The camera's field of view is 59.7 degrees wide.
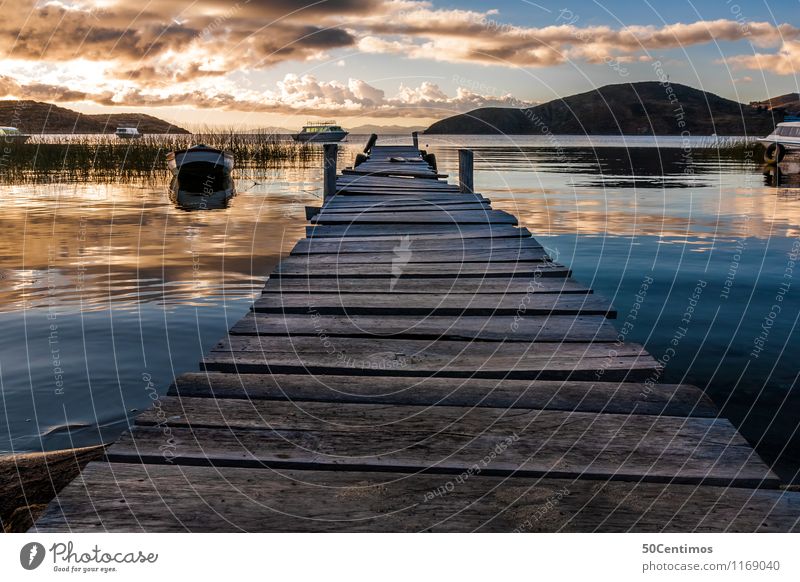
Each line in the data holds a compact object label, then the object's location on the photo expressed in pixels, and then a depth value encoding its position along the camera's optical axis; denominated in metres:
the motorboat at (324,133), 102.31
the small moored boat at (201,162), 29.20
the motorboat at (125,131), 117.99
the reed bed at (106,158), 32.41
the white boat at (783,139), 40.31
